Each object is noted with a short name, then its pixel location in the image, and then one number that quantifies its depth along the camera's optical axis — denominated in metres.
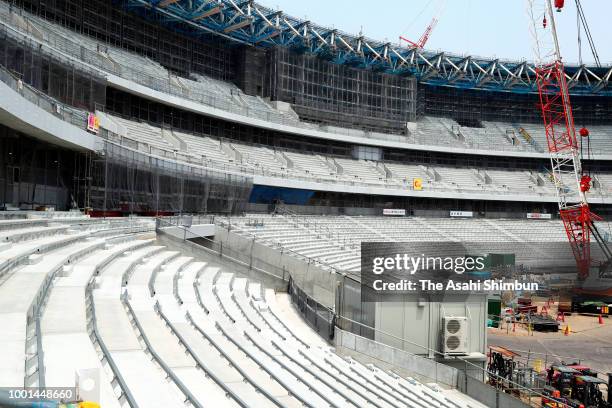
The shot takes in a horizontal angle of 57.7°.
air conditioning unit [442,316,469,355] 15.01
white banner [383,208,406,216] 53.33
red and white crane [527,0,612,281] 47.08
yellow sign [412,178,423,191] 52.00
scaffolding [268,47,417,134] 50.66
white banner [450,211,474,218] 56.53
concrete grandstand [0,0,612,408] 8.05
